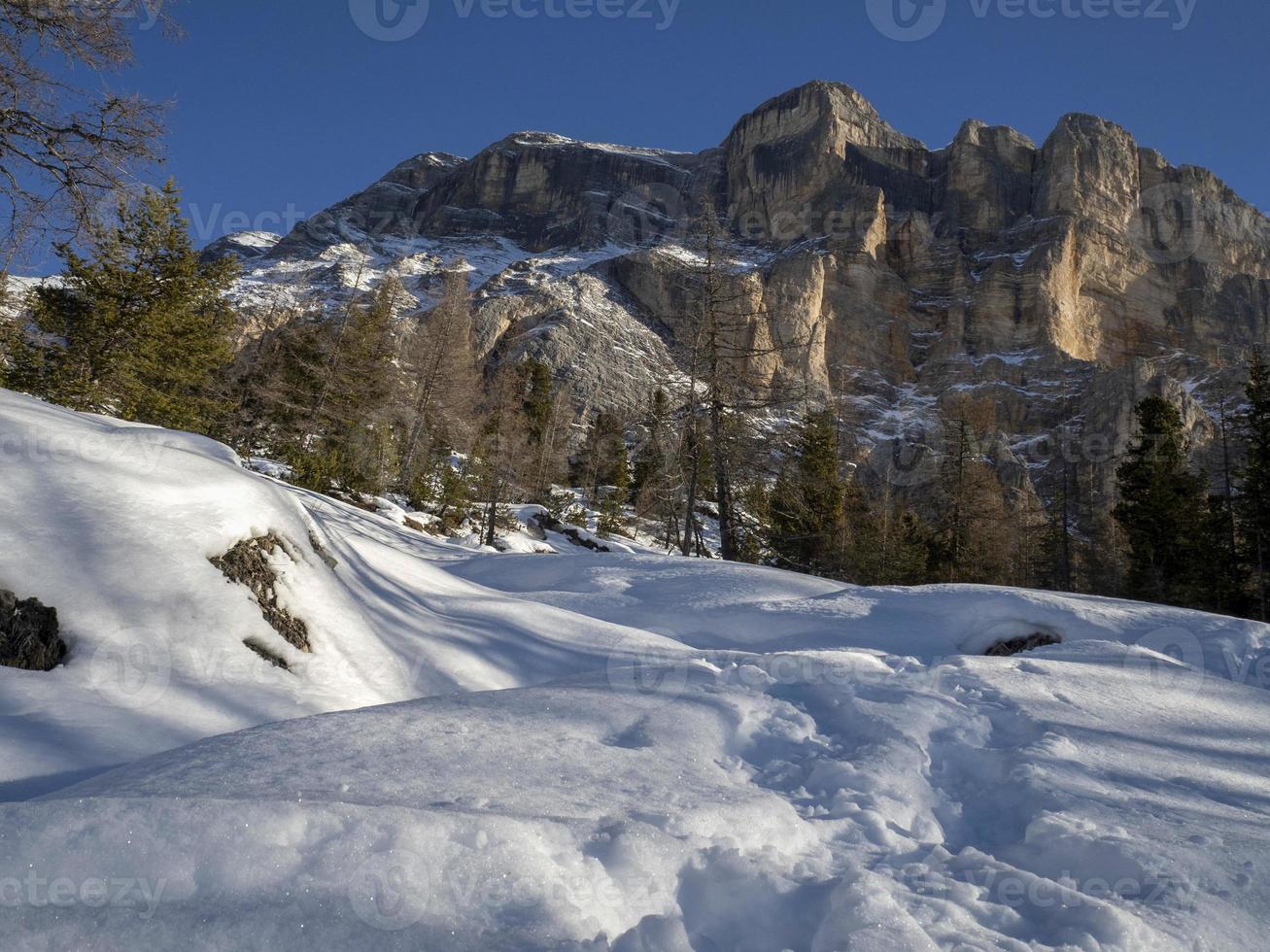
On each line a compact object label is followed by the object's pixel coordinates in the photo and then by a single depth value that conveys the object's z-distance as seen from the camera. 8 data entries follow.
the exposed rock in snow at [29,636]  3.11
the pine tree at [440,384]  24.73
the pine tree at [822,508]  19.67
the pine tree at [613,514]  28.69
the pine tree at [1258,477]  19.95
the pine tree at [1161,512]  22.45
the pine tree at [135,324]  14.99
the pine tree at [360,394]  20.78
